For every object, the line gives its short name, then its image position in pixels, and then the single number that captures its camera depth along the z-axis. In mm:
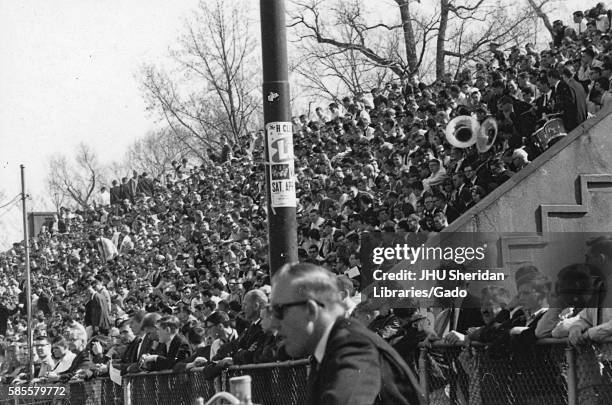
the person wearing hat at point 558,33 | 22050
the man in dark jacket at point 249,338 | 10523
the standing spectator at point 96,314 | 23941
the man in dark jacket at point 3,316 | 30744
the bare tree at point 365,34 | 39312
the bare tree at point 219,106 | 45344
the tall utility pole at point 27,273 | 18462
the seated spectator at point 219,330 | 11844
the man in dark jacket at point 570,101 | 15883
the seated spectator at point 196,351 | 11127
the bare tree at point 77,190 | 76188
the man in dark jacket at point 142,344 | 13164
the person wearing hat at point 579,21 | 22656
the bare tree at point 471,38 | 38625
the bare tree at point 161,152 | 68188
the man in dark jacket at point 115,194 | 39562
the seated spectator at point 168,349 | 12164
